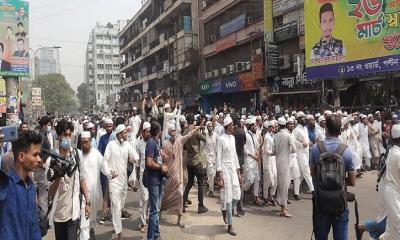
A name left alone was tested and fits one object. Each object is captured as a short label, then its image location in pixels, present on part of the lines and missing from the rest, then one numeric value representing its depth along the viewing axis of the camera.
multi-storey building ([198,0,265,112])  25.77
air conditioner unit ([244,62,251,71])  26.58
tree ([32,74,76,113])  95.56
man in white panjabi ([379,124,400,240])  4.52
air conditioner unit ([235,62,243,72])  27.77
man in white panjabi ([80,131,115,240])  5.82
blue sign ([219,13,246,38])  27.43
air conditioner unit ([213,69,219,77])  31.69
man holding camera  4.56
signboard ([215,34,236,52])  28.77
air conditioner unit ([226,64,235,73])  28.91
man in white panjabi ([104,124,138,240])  6.21
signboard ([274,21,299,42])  21.80
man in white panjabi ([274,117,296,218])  8.00
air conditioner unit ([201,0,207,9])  33.75
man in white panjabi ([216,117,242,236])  6.67
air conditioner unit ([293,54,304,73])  20.92
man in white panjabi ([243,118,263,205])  8.86
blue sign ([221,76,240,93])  27.61
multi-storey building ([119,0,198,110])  36.16
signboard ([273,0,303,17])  21.62
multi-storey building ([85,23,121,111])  108.87
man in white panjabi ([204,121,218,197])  9.62
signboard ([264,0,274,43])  23.73
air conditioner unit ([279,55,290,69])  22.71
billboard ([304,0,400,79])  15.39
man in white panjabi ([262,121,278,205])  8.64
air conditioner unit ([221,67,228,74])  29.97
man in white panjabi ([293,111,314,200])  9.16
